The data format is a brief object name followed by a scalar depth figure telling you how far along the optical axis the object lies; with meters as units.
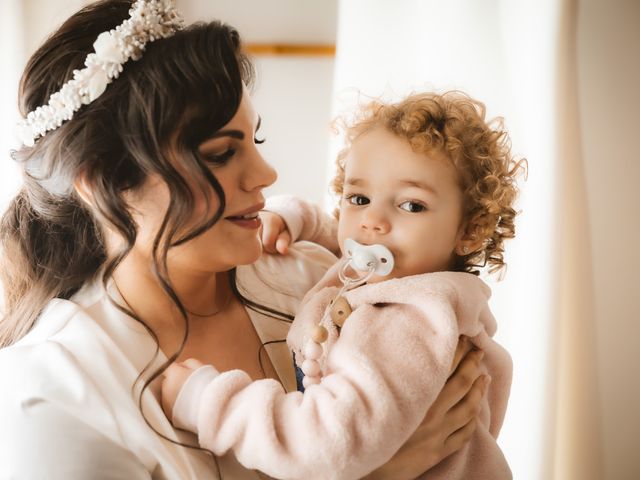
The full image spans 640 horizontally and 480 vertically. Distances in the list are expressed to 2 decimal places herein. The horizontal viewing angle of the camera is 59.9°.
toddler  0.78
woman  0.87
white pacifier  0.94
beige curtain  1.39
